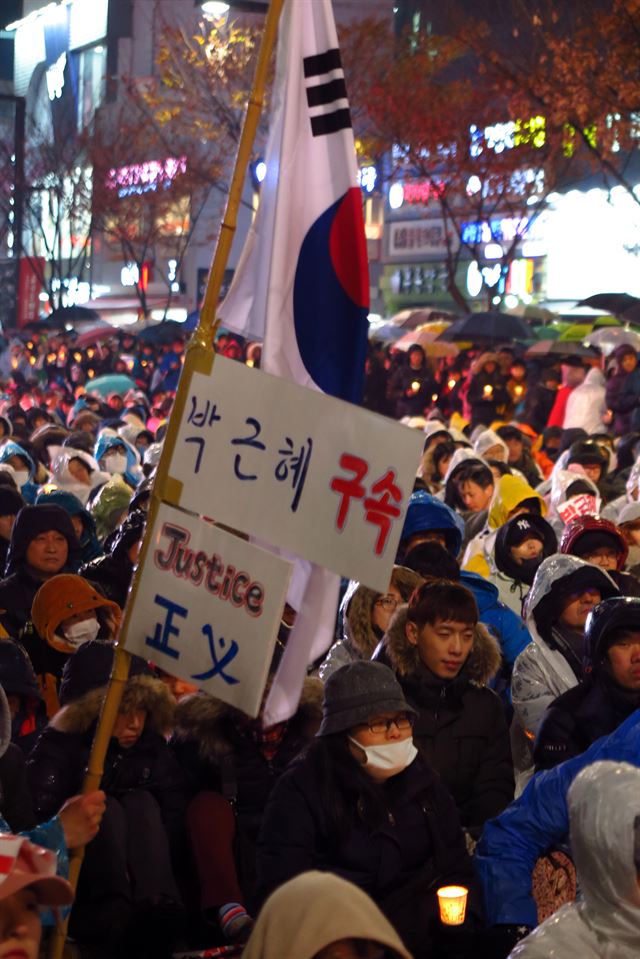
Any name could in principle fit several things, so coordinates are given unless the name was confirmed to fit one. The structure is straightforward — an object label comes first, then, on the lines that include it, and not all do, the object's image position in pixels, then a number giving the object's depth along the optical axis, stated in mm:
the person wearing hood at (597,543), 8727
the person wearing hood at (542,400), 21188
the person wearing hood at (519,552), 9430
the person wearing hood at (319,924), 3174
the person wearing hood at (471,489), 11953
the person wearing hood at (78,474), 13758
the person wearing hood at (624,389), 18969
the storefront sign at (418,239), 51750
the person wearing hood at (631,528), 10258
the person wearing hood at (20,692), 6590
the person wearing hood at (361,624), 7332
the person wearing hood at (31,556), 8664
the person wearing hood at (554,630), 6934
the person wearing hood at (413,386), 22453
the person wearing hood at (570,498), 11938
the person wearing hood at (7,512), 10766
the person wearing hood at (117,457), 15375
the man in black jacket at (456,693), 6098
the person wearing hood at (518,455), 15984
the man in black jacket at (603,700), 5934
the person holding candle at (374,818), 5062
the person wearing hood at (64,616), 7645
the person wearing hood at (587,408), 19969
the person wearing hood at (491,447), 15102
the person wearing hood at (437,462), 14523
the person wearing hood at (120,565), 9266
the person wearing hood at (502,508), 10461
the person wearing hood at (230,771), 6047
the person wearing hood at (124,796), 5770
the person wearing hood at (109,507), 12188
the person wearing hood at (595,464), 13801
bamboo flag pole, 4629
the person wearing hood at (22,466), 13922
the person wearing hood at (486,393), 20875
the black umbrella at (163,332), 39000
